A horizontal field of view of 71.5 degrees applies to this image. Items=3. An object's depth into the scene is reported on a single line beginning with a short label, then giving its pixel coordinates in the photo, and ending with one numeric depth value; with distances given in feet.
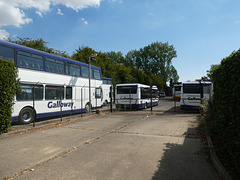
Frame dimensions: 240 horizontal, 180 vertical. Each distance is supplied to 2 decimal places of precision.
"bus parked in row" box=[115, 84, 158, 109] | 53.83
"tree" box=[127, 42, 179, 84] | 216.74
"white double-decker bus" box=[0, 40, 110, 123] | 29.96
